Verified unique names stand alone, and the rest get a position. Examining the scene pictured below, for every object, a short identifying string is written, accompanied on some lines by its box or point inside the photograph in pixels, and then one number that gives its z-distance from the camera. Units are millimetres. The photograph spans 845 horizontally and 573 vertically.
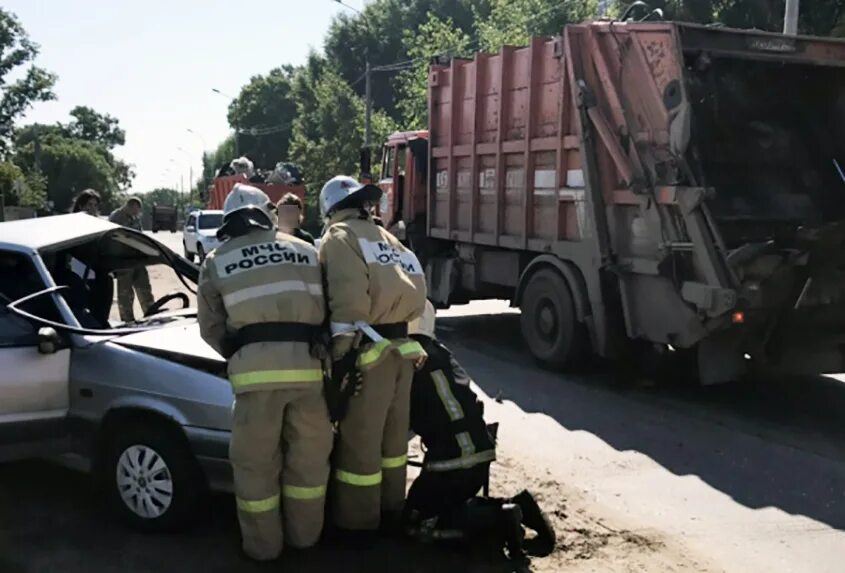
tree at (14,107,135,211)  77500
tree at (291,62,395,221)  35594
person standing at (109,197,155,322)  7262
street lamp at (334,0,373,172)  29891
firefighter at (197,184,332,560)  3762
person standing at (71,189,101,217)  8961
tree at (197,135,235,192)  82900
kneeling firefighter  4008
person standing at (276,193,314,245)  6764
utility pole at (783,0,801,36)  12616
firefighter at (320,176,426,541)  3953
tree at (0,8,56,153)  43844
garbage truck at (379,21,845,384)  6574
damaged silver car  4125
